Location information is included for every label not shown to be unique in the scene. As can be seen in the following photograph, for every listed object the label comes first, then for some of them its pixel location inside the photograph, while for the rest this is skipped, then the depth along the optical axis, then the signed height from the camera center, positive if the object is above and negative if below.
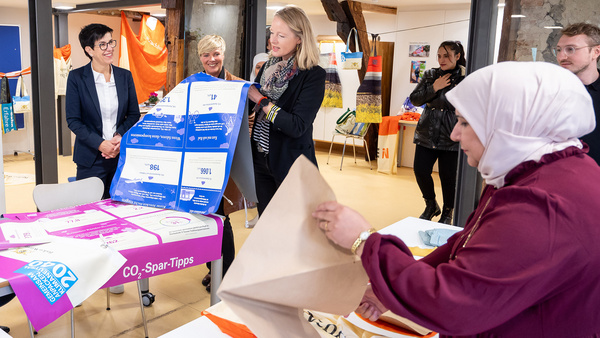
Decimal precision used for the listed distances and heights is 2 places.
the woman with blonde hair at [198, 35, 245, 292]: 2.47 -0.53
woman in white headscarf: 0.90 -0.26
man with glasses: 2.77 +0.20
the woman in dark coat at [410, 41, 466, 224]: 4.48 -0.37
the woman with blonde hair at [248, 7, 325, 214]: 2.65 -0.10
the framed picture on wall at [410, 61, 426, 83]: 8.44 +0.19
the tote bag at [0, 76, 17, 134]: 4.98 -0.51
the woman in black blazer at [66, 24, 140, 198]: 2.93 -0.21
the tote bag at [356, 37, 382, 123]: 7.46 -0.21
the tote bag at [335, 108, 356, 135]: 8.38 -0.71
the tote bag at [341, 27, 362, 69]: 6.71 +0.24
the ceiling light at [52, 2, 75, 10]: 7.38 +0.89
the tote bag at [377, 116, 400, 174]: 7.87 -0.97
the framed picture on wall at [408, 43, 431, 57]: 8.35 +0.53
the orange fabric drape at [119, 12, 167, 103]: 8.07 +0.24
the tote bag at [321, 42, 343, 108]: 9.13 -0.12
